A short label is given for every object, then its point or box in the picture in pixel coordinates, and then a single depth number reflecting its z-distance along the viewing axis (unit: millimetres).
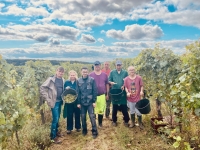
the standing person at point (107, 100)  5108
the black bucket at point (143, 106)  3935
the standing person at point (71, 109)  4170
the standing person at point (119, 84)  4441
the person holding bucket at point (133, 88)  4188
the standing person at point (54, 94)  3907
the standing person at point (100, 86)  4377
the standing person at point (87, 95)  4122
